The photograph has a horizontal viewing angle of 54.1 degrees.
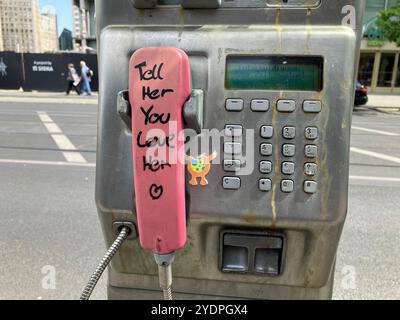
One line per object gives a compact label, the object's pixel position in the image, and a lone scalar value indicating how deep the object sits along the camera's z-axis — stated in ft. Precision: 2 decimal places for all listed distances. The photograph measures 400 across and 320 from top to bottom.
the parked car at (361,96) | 37.11
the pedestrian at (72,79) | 44.66
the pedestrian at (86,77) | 45.09
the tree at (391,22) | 33.83
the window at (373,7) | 54.32
